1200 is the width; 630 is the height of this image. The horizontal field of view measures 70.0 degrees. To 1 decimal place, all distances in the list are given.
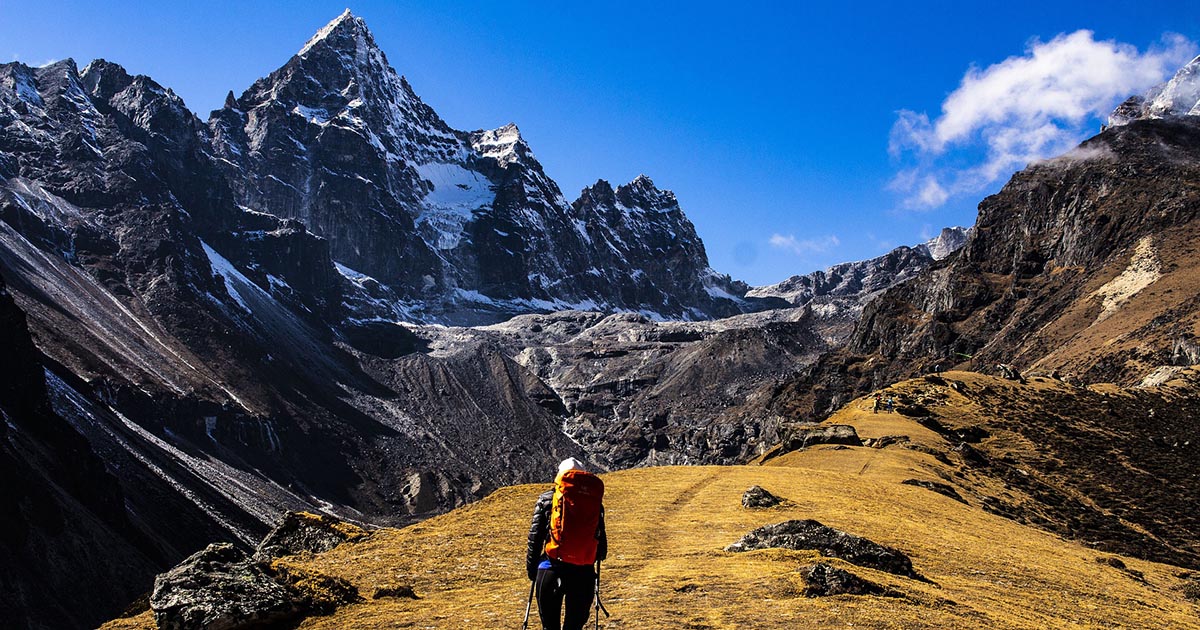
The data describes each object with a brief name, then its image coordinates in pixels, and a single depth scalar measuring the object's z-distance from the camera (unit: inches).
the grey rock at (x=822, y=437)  1882.4
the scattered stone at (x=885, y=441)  1865.2
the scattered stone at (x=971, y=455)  1841.8
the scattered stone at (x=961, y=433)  2017.7
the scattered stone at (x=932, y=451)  1760.6
